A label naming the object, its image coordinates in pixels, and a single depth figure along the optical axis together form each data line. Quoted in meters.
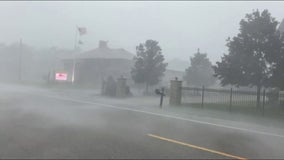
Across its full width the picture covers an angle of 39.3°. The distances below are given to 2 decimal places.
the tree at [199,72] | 45.00
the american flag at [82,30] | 52.52
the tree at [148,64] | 37.75
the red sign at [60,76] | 48.16
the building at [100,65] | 59.00
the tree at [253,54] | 21.08
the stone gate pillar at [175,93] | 23.52
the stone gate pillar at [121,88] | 30.66
